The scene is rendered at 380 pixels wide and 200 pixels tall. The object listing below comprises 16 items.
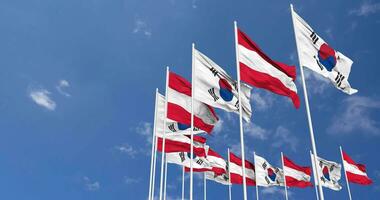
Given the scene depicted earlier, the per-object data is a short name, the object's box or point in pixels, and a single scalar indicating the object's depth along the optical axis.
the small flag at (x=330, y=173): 36.28
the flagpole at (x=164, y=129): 21.00
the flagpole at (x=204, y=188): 36.12
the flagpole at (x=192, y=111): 16.78
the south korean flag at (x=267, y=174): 34.91
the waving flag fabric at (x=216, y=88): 17.45
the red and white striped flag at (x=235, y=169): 32.62
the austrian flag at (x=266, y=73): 15.79
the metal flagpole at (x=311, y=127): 11.92
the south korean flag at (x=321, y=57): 15.55
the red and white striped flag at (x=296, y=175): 35.62
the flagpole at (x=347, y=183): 34.26
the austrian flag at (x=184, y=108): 19.78
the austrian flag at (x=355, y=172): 34.65
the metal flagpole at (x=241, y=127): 13.33
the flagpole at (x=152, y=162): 24.42
